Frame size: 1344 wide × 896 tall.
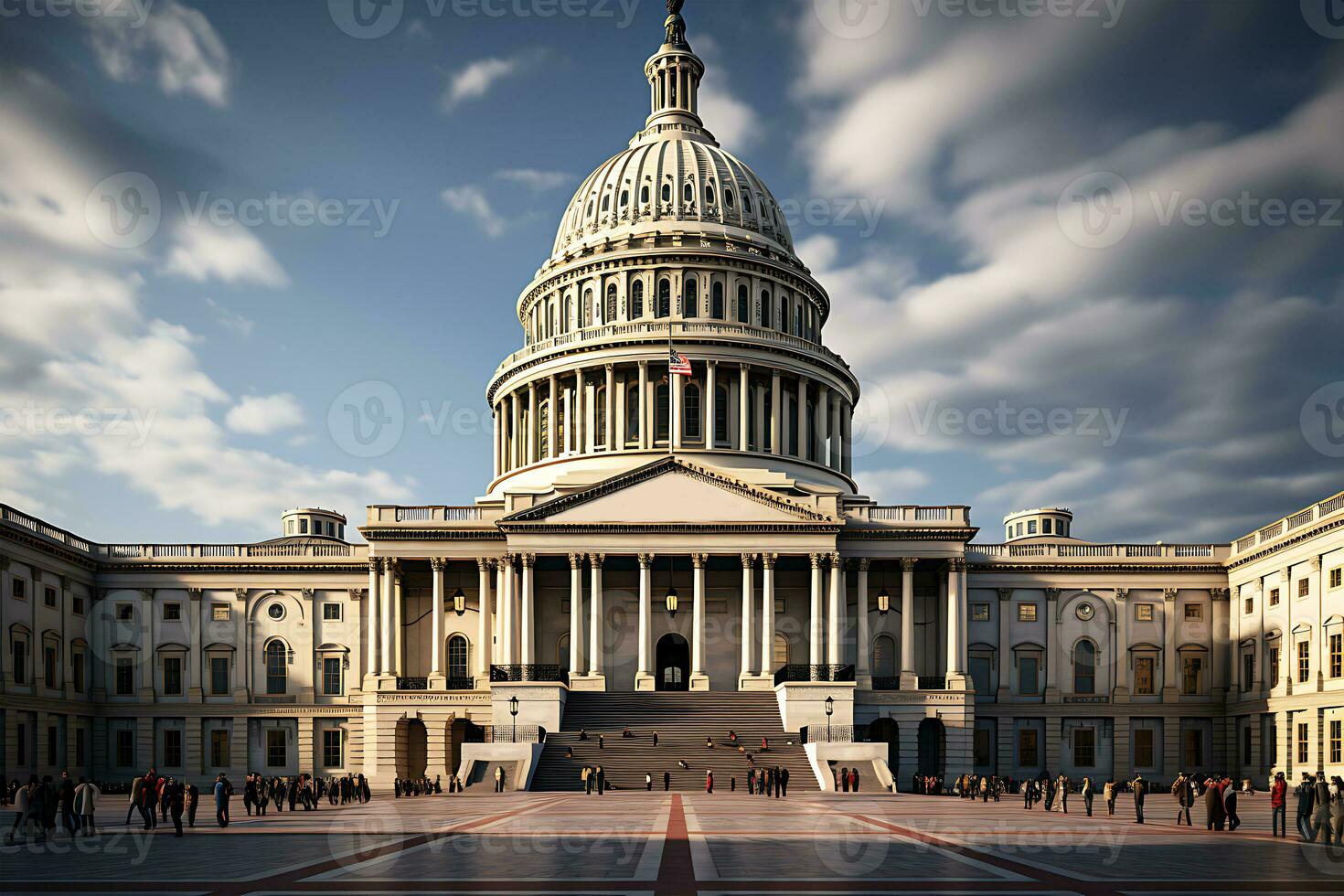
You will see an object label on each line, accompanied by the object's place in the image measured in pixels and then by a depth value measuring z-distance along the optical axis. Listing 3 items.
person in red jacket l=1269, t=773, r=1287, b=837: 35.12
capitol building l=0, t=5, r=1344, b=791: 68.56
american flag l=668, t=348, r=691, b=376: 81.57
